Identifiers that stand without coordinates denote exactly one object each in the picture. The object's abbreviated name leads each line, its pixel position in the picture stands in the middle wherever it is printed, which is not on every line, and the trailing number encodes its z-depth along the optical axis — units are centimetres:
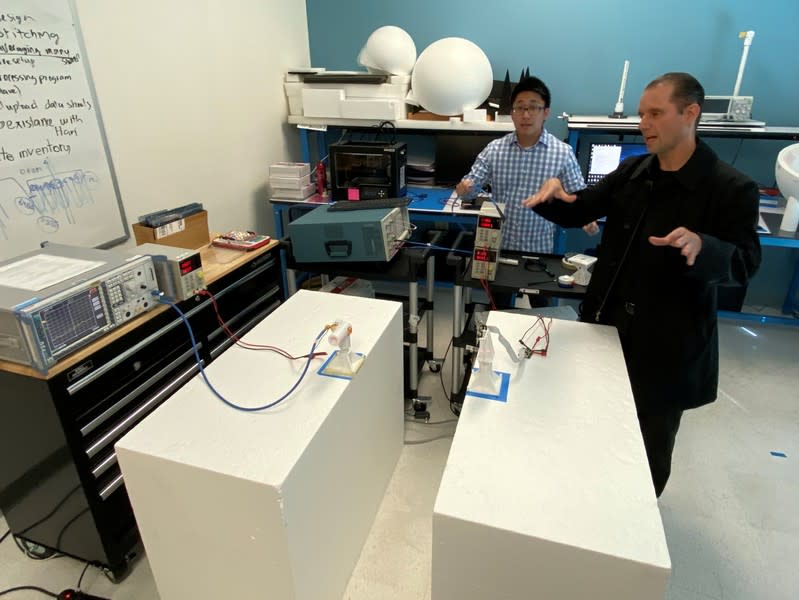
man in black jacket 130
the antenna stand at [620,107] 318
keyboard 229
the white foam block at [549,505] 95
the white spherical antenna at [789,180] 260
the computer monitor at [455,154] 344
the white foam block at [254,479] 114
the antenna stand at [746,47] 290
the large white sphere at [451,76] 293
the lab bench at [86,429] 145
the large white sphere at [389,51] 323
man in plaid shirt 247
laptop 322
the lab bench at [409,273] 221
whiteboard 178
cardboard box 202
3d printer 292
